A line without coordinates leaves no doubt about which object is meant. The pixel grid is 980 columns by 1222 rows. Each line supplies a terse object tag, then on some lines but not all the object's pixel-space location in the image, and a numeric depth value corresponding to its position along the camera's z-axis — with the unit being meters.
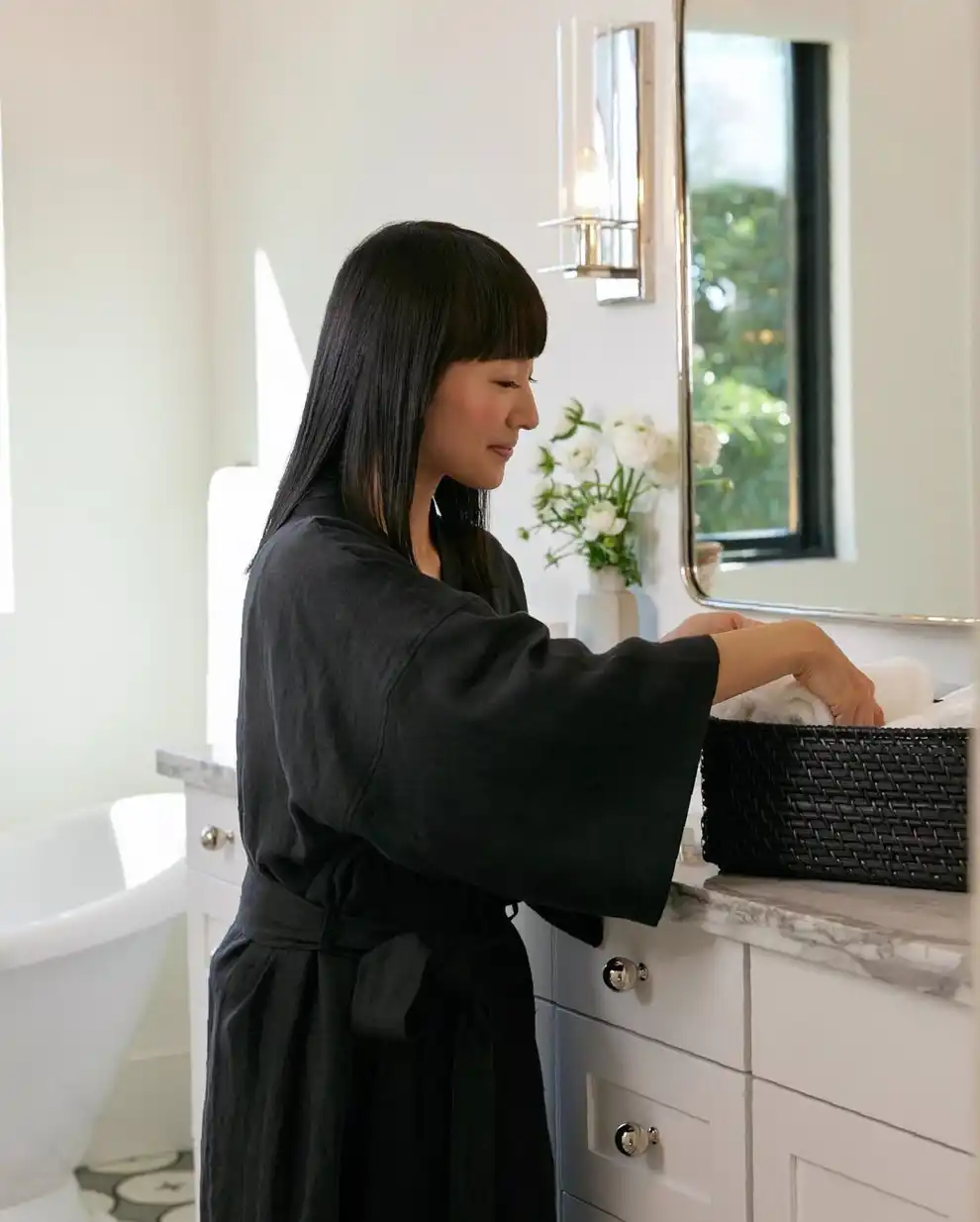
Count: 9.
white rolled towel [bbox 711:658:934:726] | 1.46
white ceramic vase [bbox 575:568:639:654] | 2.12
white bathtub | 2.42
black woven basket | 1.34
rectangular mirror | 1.74
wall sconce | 2.13
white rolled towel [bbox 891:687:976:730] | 1.40
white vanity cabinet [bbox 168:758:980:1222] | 1.25
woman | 1.30
